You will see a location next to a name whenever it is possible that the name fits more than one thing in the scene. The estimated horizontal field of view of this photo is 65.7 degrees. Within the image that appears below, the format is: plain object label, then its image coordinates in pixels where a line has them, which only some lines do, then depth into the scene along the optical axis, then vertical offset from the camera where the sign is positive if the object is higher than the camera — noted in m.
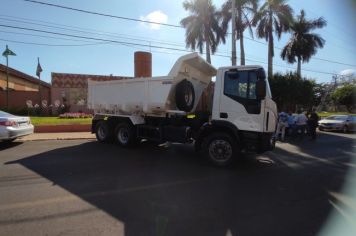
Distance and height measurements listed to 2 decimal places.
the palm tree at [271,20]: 28.95 +9.57
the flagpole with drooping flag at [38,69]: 29.02 +4.17
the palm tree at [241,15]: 27.09 +9.74
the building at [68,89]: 28.73 +2.15
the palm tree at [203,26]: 29.28 +9.04
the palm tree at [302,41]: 34.41 +8.82
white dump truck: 7.12 +0.01
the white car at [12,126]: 9.44 -0.64
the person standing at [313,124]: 15.27 -0.72
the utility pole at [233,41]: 16.96 +4.27
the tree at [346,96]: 44.57 +2.59
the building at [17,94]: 26.08 +1.42
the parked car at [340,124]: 20.70 -0.95
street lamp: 25.13 +5.09
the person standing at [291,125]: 15.13 -0.78
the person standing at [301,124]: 14.76 -0.70
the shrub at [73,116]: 20.37 -0.53
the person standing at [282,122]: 14.11 -0.58
